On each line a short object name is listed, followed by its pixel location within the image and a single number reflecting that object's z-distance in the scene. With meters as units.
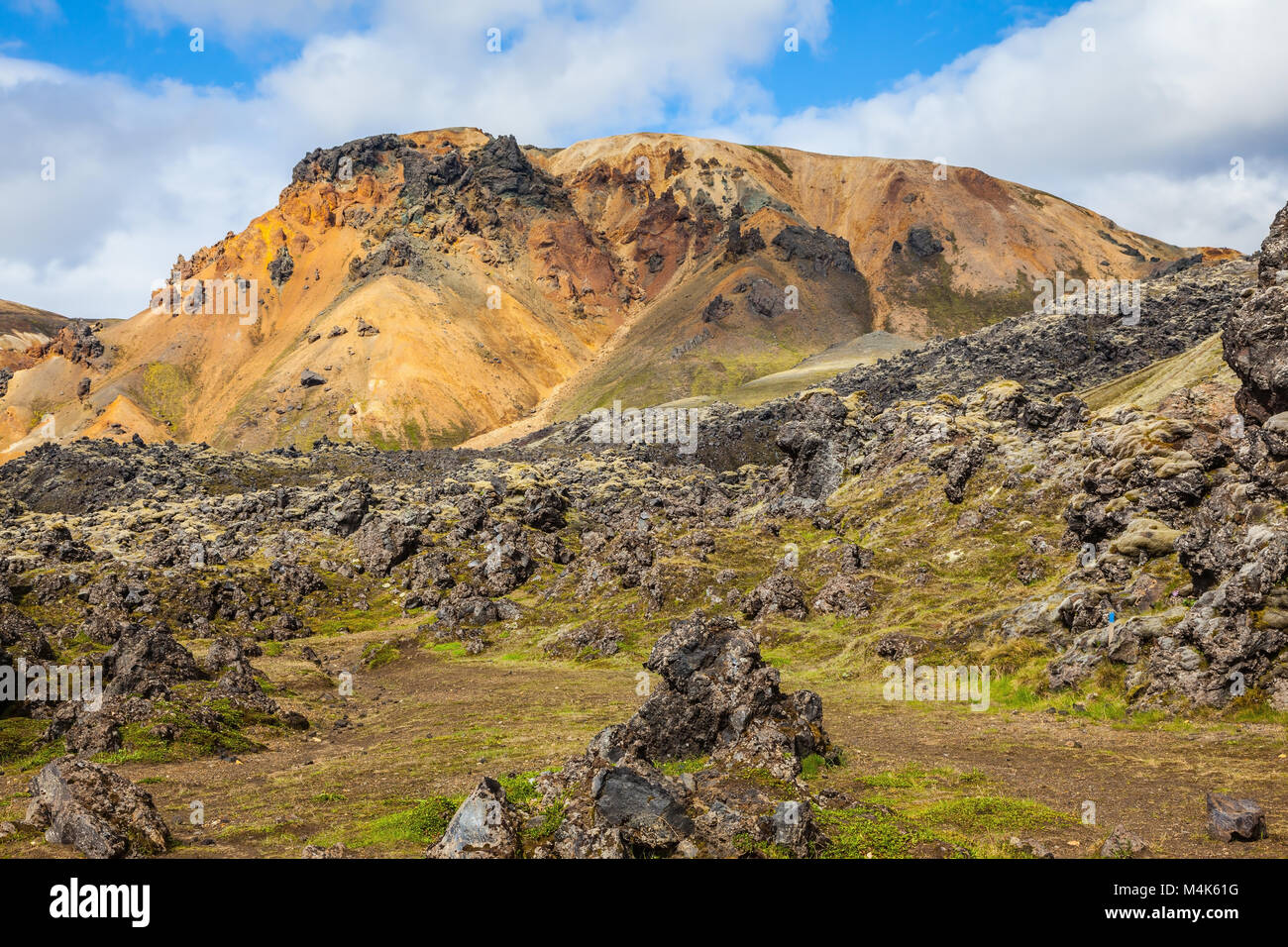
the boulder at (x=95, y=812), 19.14
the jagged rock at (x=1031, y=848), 17.91
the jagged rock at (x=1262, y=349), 41.50
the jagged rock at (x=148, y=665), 43.75
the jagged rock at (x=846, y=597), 58.50
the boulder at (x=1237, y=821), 17.88
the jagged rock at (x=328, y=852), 18.31
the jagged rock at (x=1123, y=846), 17.16
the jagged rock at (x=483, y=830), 16.48
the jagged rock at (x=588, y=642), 64.94
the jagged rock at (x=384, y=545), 98.56
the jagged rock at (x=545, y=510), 106.81
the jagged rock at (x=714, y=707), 28.25
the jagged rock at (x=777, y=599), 61.81
